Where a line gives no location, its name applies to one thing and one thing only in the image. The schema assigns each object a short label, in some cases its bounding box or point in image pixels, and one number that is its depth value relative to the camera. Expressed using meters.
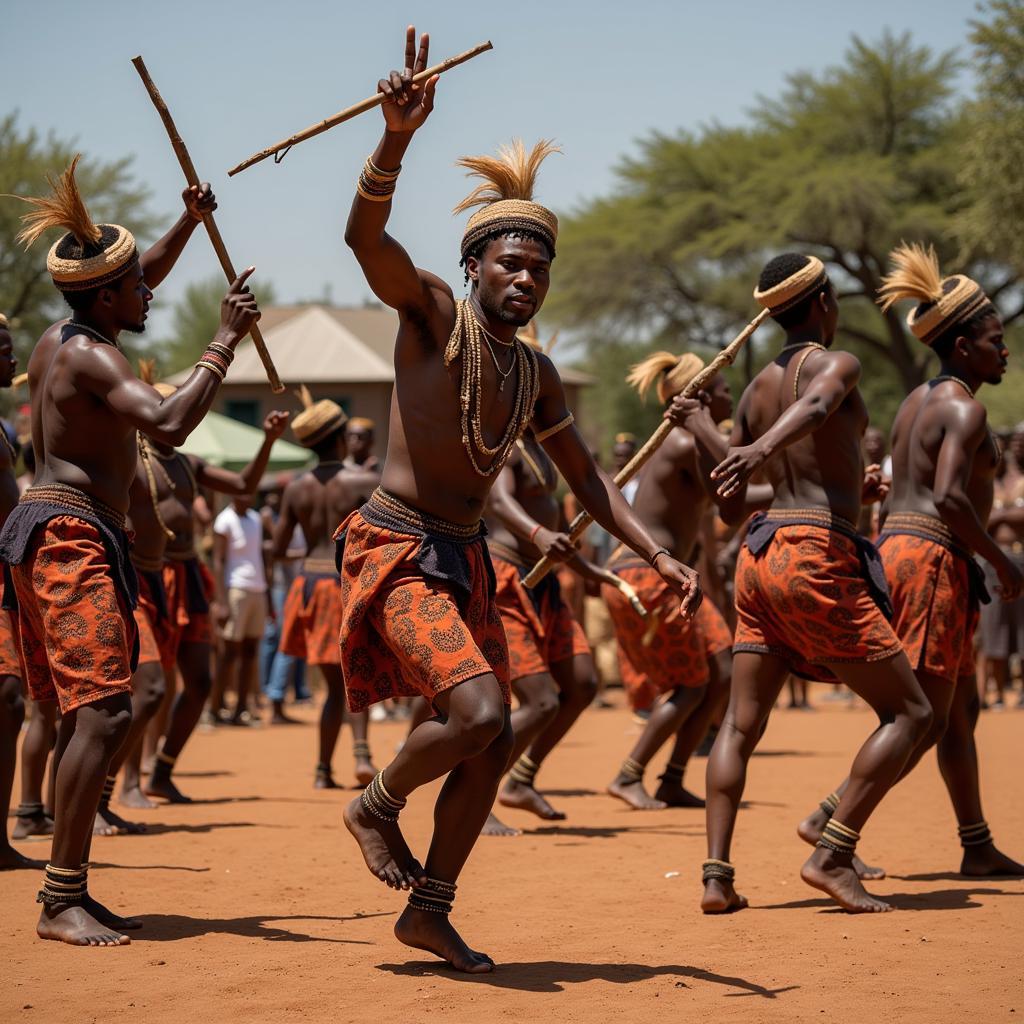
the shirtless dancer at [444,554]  4.66
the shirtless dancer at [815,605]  5.73
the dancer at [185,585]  8.81
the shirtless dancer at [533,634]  7.93
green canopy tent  19.12
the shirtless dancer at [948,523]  6.21
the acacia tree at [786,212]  33.06
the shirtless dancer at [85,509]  5.10
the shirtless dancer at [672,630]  8.70
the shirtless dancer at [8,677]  6.41
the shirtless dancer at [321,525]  10.21
